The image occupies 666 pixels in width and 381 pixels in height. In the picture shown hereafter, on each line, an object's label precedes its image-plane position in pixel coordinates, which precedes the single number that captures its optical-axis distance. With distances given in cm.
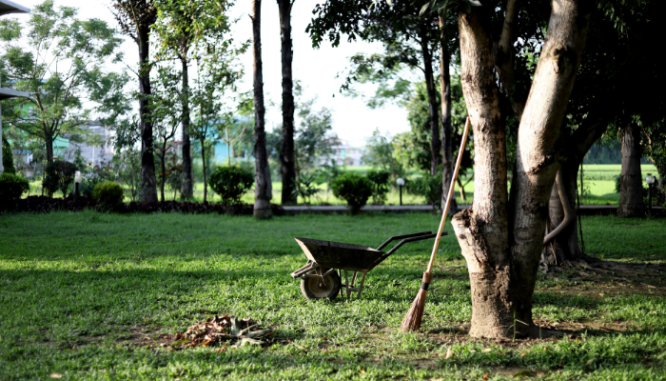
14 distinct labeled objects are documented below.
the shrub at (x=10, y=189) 1356
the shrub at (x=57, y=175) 1697
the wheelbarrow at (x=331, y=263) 518
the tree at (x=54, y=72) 2545
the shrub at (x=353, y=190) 1398
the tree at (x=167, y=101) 1499
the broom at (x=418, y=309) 445
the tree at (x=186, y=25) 1200
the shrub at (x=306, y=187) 1584
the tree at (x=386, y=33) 744
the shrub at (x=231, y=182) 1469
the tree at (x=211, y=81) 1472
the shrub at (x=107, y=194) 1379
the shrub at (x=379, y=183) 1584
